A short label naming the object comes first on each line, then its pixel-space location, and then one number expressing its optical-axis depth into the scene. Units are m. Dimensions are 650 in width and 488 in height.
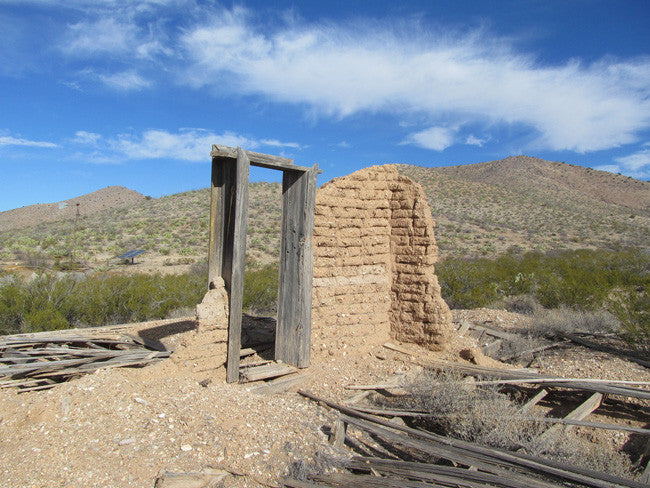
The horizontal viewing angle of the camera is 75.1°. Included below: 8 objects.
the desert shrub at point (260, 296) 11.17
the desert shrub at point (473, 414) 3.85
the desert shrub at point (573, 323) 8.23
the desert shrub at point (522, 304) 11.49
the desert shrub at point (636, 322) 7.42
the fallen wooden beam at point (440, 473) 3.10
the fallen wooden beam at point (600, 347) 6.64
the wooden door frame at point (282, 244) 5.11
